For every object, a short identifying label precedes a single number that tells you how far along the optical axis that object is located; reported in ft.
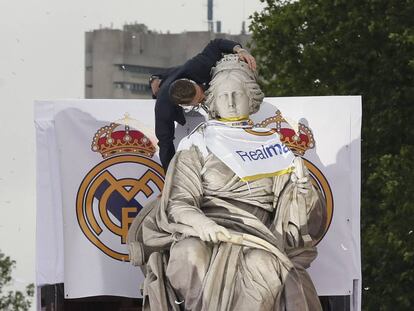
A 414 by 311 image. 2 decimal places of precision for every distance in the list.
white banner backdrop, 73.51
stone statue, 69.51
